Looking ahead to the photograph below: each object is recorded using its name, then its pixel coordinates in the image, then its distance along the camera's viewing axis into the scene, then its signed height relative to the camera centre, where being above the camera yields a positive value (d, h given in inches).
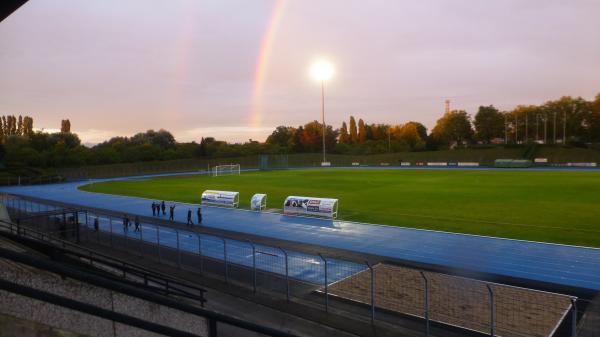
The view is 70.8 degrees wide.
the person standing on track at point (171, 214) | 1163.3 -174.5
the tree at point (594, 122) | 4763.8 +227.4
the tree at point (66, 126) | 5423.2 +352.4
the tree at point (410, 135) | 5983.3 +153.1
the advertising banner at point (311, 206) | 1196.5 -170.4
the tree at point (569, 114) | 4948.3 +332.0
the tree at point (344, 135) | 6269.7 +178.9
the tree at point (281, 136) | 5930.1 +175.5
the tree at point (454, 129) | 5684.1 +206.7
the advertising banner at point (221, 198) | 1428.4 -167.5
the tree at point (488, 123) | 5477.4 +269.6
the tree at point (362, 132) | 6205.7 +213.6
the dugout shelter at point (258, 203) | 1362.0 -174.4
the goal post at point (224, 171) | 3209.2 -175.4
